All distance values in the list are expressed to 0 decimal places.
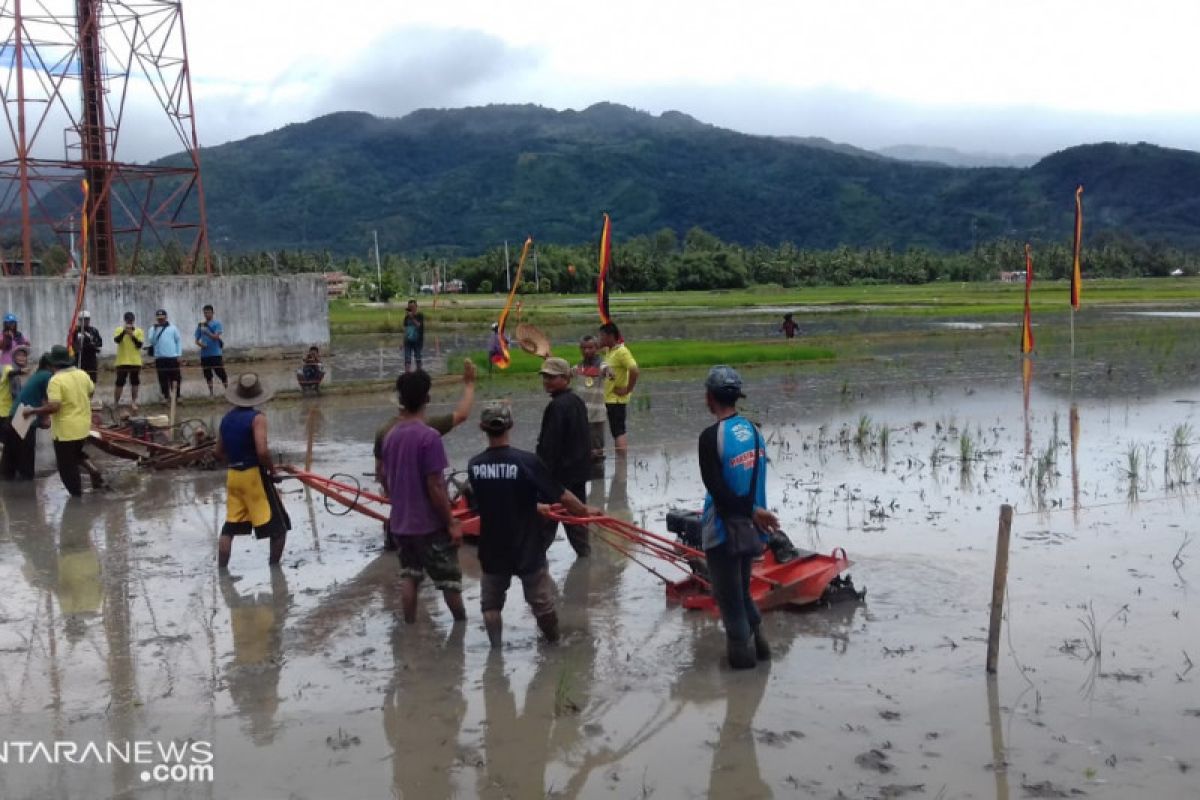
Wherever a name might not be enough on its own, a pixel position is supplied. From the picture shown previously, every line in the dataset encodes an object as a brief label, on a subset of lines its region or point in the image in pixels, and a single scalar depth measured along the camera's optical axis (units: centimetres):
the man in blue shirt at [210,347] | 1923
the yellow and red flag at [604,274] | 1442
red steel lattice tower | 2769
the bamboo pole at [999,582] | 621
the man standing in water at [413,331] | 2136
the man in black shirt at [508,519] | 677
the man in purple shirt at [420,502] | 712
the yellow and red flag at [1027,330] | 2115
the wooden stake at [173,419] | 1365
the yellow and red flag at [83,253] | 1245
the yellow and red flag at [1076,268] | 1864
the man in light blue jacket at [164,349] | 1762
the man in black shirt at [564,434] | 863
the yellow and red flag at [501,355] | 2131
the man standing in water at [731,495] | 627
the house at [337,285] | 7094
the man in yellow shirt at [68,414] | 1155
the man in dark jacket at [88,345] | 1900
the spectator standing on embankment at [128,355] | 1766
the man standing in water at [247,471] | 861
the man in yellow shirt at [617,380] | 1232
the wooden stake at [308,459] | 1213
